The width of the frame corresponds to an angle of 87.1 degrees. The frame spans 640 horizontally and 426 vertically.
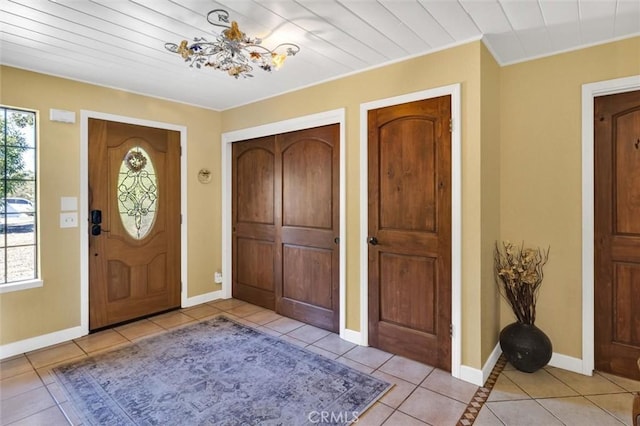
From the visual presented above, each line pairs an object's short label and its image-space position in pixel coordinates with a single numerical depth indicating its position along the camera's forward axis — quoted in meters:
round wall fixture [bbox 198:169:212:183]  4.23
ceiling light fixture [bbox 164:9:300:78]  2.00
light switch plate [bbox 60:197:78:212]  3.13
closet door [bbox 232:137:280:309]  3.93
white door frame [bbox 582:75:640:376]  2.49
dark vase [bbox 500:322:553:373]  2.49
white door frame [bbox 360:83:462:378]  2.46
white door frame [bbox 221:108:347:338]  3.15
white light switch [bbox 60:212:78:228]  3.14
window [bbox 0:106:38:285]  2.87
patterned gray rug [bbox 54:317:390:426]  2.07
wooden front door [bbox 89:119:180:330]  3.38
